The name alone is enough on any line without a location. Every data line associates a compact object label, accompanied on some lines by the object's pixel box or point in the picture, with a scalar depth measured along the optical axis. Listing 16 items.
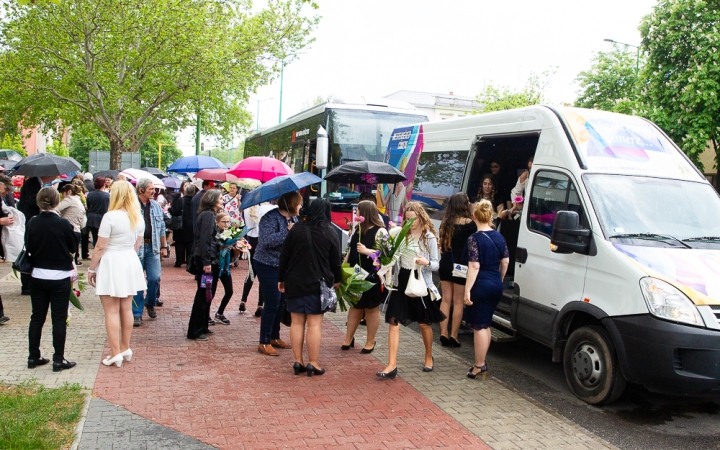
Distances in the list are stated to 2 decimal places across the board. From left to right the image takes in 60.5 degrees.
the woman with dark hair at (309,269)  6.02
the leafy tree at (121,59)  19.34
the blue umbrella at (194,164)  16.48
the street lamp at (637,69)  26.55
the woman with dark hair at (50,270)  5.88
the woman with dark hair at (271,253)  6.74
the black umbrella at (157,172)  23.37
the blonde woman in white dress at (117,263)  6.04
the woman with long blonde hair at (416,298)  6.33
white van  4.93
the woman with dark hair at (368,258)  6.72
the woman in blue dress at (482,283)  6.30
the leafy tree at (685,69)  17.95
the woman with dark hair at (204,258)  7.28
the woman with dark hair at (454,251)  7.39
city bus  13.55
